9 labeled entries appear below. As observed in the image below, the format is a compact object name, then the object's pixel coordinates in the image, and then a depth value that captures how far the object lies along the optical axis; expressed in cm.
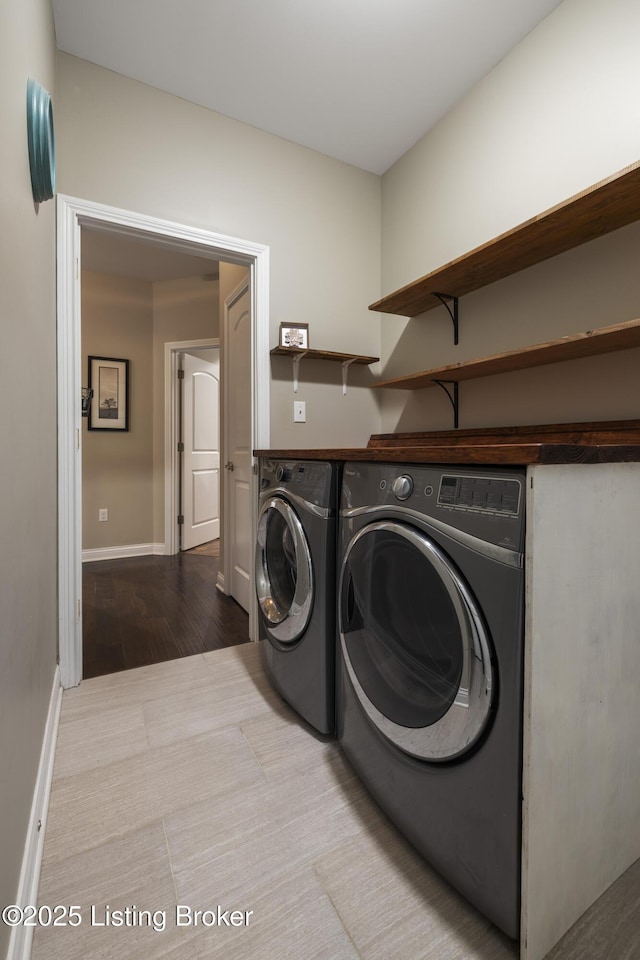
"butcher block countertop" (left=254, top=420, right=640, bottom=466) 69
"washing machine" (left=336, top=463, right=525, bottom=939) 73
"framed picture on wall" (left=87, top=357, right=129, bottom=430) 392
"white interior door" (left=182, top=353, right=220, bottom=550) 421
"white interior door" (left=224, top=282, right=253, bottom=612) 246
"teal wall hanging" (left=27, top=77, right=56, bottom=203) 94
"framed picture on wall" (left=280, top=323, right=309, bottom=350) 208
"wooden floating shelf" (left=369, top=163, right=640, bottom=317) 119
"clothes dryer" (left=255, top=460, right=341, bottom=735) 131
